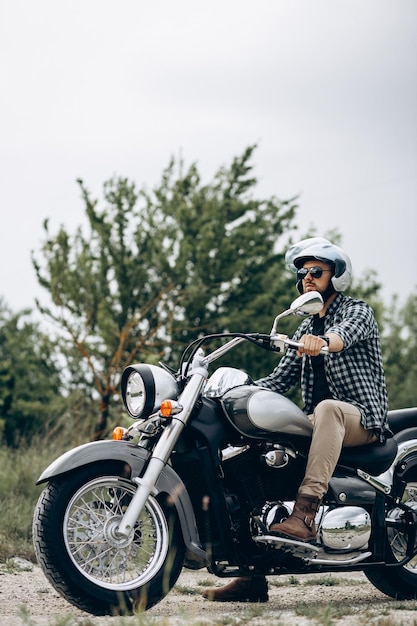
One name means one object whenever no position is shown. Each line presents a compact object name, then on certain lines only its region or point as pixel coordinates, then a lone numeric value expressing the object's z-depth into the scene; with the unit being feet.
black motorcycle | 16.66
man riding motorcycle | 18.07
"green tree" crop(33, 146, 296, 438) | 59.72
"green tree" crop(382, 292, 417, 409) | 99.76
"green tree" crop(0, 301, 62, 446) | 60.95
